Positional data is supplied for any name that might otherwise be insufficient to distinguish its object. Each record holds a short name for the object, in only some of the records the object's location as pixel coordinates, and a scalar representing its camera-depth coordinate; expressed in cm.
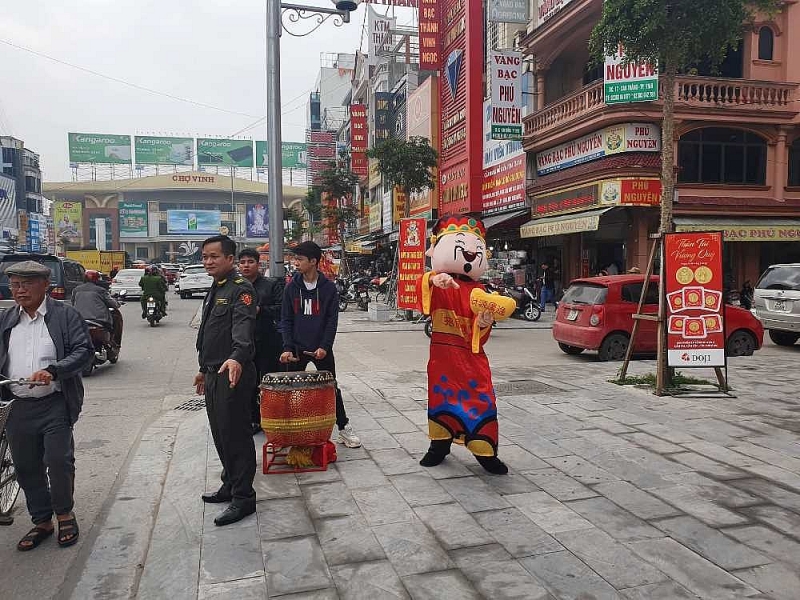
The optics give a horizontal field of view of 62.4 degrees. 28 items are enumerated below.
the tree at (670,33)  725
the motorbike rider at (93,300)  965
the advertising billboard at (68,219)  7812
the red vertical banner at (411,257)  1539
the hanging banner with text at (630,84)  1541
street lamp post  828
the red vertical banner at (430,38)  2691
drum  459
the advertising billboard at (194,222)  8631
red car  1042
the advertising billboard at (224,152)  7844
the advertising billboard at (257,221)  6347
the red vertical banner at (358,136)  3956
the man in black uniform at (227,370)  390
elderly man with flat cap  364
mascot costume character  455
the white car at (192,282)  2815
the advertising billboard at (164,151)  7662
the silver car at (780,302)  1174
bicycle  384
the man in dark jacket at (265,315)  573
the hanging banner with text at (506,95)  2019
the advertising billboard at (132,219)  8581
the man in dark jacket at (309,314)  518
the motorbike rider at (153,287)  1616
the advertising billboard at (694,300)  754
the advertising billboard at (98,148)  7456
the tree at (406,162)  2138
